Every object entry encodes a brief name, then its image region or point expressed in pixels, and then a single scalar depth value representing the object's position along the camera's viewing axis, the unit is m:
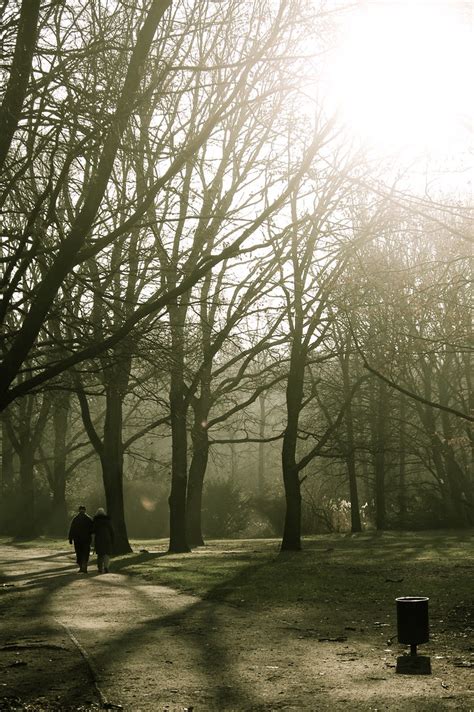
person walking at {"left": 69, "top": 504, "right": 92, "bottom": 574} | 23.59
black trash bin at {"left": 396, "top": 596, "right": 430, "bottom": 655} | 9.25
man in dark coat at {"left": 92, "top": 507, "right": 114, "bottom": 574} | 22.67
